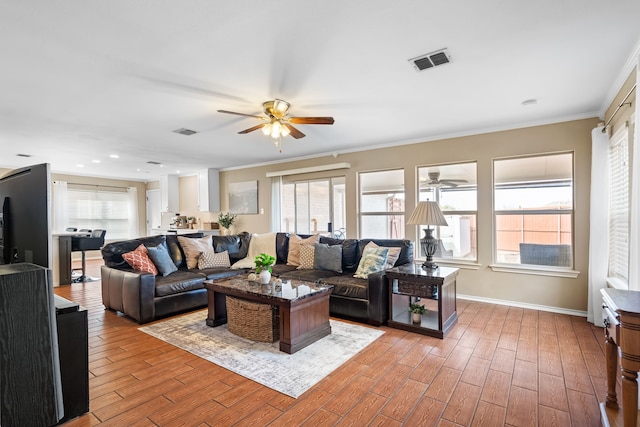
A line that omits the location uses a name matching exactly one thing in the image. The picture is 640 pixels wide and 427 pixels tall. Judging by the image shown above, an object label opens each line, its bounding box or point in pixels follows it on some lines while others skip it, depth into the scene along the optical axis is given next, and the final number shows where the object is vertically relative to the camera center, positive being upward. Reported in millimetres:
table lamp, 3512 -117
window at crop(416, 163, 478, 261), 4867 +129
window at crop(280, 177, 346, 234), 6363 +93
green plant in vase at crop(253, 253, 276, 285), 3404 -617
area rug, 2421 -1270
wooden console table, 1506 -643
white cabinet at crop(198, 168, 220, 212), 8281 +554
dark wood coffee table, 2857 -905
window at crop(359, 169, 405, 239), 5605 +102
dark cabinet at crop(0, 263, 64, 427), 1381 -625
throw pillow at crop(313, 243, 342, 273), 4379 -662
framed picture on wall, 7707 +341
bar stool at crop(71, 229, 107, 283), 6137 -623
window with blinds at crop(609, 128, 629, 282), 3096 +30
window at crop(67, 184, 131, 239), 8973 +60
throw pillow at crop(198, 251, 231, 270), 4645 -729
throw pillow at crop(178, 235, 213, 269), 4660 -545
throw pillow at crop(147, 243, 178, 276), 4156 -631
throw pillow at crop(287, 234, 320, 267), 4902 -565
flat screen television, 1357 -13
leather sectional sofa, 3590 -877
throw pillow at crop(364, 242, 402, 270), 4027 -595
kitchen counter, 8312 -541
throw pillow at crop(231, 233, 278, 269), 5242 -590
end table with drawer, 3293 -924
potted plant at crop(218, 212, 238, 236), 8023 -226
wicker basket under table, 3051 -1079
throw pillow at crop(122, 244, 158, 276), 3949 -616
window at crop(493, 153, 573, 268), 4193 -17
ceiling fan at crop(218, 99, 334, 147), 3346 +973
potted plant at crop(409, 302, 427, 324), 3453 -1116
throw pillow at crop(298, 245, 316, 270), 4658 -684
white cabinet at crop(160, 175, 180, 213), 9234 +538
